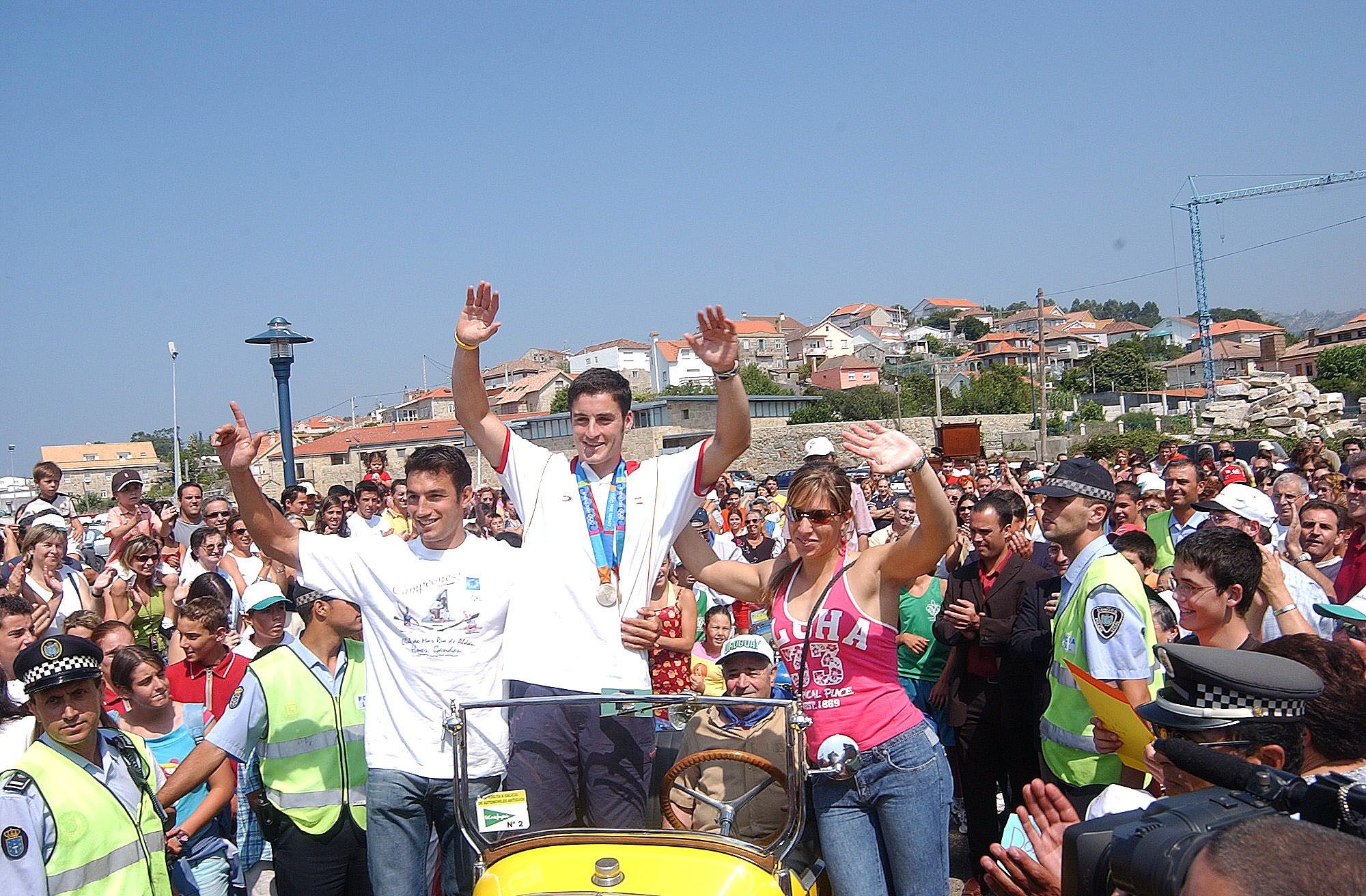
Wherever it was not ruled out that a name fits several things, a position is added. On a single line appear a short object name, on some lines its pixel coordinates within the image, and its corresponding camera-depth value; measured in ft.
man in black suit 17.08
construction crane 238.27
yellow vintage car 8.75
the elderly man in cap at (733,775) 9.84
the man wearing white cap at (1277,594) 13.88
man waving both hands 10.01
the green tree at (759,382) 257.55
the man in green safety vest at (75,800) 9.82
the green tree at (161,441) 334.65
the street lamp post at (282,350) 33.17
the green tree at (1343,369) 174.40
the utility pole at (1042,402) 131.34
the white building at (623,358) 345.31
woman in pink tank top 10.89
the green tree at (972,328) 422.00
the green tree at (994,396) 218.05
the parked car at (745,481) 113.51
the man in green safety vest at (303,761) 12.87
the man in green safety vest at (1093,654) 12.41
